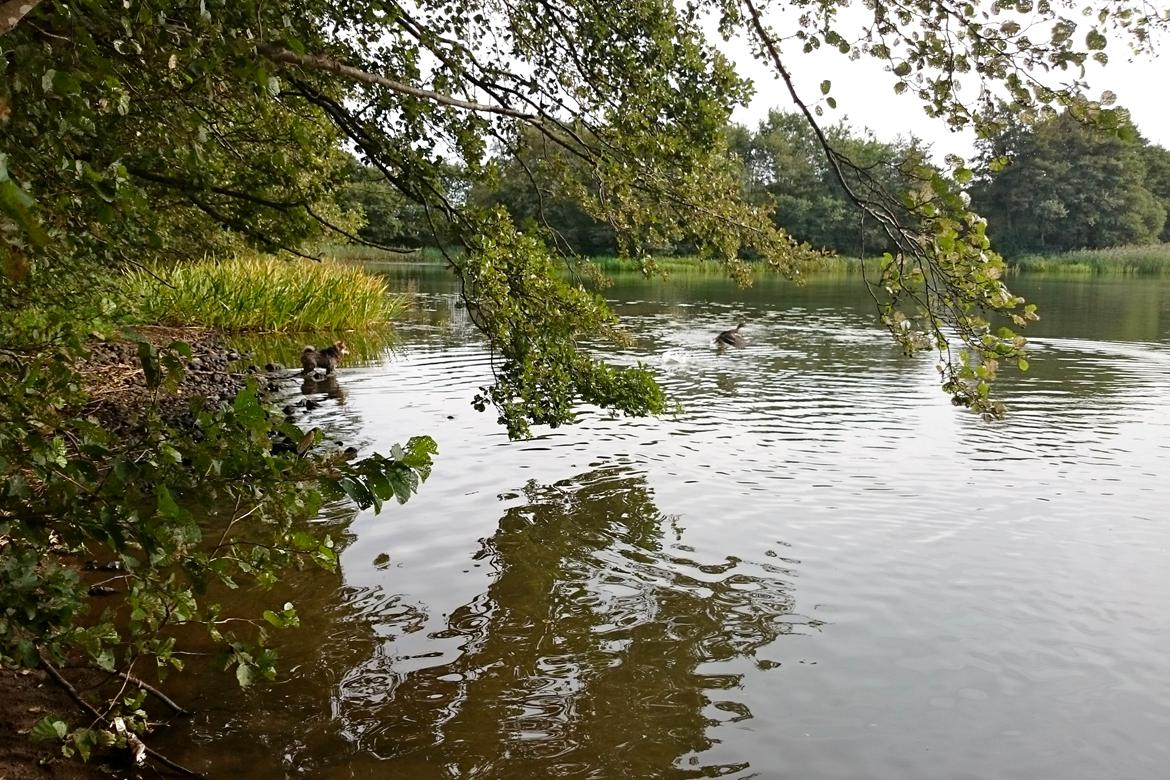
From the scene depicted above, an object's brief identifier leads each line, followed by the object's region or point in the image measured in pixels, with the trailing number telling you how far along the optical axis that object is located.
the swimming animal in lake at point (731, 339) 21.28
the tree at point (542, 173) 6.59
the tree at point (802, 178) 83.44
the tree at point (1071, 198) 82.00
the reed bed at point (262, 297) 18.16
